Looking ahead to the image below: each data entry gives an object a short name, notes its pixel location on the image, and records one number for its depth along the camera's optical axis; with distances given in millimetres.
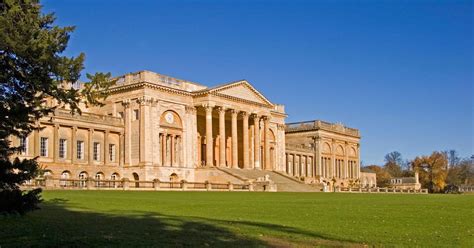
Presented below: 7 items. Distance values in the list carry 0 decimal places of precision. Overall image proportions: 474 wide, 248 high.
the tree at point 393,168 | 182038
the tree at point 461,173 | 155500
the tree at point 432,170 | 142625
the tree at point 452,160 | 185875
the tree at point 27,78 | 16141
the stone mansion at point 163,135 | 66750
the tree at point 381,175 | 151850
